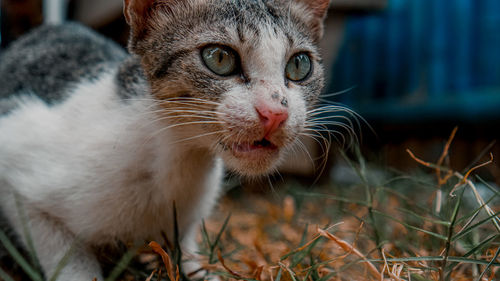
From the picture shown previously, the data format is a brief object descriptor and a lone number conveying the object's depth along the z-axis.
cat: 0.44
